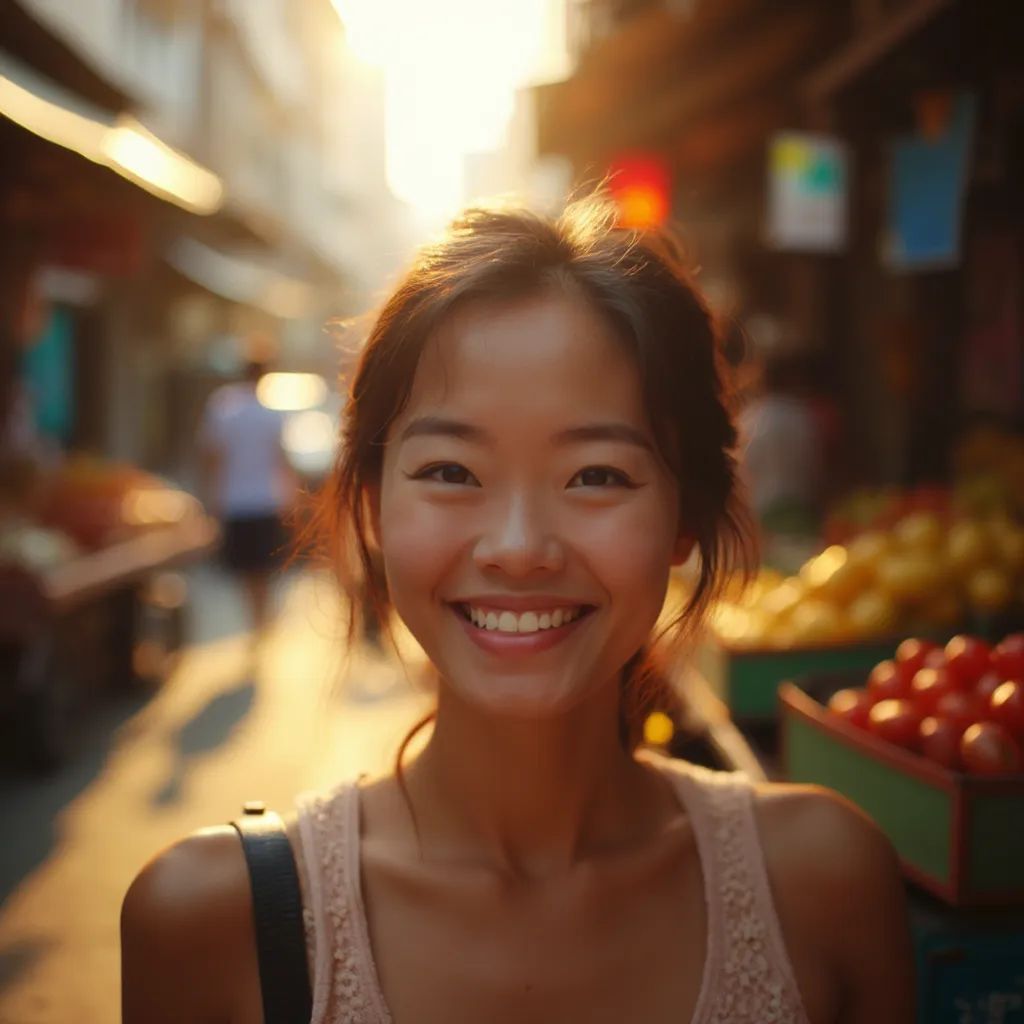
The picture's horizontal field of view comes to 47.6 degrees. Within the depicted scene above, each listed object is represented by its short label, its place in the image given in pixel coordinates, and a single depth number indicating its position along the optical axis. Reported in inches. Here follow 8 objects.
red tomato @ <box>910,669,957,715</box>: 85.2
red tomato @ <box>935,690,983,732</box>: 80.7
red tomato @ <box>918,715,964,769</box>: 79.1
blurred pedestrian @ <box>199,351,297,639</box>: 335.3
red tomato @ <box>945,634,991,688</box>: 86.7
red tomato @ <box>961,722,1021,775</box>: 75.8
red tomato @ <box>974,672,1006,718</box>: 82.8
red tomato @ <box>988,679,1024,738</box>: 78.5
